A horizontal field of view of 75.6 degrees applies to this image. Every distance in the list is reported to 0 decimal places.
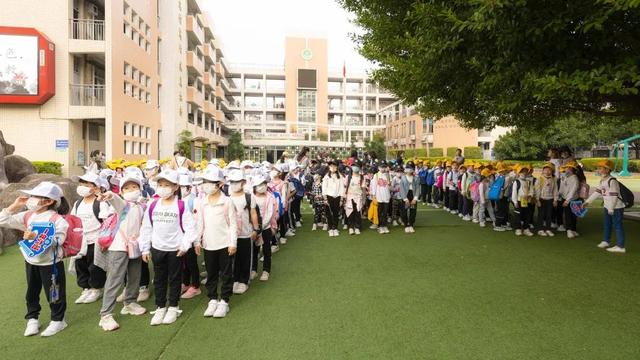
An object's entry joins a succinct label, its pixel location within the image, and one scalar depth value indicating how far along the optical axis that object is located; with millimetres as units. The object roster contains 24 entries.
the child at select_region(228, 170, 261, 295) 5629
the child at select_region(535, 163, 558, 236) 9398
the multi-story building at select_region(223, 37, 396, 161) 65750
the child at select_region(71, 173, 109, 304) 5133
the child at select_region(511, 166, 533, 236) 9492
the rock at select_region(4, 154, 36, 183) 12648
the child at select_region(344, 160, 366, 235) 9961
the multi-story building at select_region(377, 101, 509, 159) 46000
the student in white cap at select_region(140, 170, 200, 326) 4812
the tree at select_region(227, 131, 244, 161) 49041
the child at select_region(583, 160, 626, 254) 7664
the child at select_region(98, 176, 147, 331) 4652
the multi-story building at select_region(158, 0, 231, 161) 29266
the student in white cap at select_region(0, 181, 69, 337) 4414
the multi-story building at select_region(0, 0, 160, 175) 18469
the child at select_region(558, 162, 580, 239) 9000
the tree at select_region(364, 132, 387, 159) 39522
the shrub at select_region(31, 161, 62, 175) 16828
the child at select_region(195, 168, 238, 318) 5082
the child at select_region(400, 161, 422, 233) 10367
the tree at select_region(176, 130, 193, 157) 28467
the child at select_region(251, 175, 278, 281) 6484
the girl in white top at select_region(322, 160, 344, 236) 9883
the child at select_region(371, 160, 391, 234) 10070
